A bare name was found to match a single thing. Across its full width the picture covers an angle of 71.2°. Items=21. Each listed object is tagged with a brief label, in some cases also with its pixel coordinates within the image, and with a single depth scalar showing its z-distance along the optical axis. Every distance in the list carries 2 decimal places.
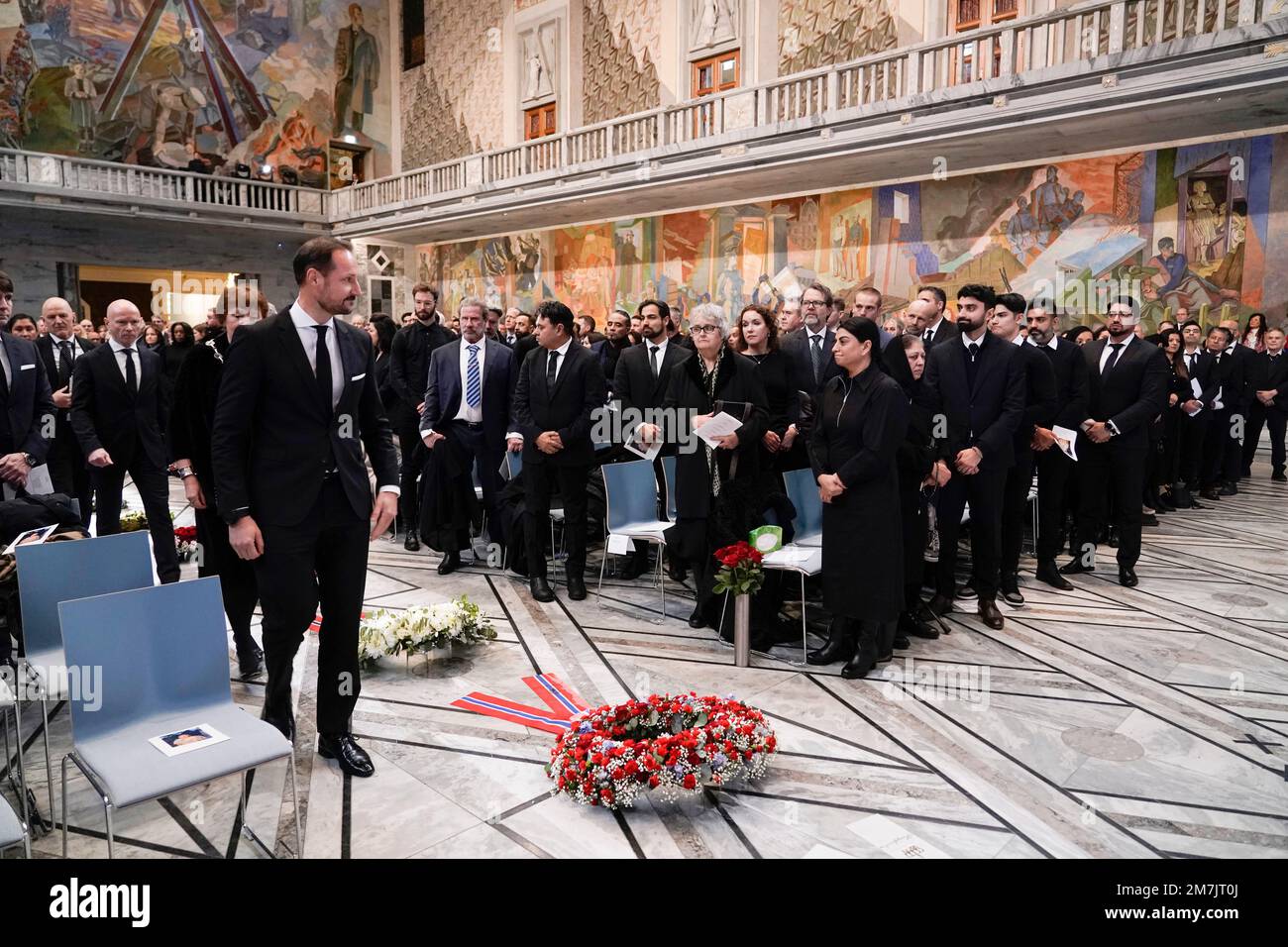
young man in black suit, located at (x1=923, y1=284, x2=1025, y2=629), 5.20
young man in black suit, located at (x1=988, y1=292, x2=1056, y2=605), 5.52
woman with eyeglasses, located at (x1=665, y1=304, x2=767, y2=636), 4.93
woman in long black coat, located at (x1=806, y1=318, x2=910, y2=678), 4.26
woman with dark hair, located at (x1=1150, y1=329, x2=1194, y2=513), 8.82
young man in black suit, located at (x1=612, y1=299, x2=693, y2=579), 5.91
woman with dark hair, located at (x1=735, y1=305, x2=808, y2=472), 5.36
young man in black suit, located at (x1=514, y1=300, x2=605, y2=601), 5.76
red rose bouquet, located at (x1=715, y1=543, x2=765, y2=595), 4.45
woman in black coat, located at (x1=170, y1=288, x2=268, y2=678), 3.82
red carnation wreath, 3.06
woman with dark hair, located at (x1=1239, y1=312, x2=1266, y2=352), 9.93
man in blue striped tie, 6.36
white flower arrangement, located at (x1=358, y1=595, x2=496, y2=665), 4.50
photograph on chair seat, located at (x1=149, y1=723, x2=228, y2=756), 2.49
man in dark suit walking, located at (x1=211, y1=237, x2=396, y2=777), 2.99
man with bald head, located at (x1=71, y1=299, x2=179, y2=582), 5.21
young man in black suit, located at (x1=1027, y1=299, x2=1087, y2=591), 6.21
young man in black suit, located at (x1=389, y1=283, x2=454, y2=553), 7.34
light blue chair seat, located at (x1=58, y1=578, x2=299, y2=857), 2.38
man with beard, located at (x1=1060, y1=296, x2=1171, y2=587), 6.19
